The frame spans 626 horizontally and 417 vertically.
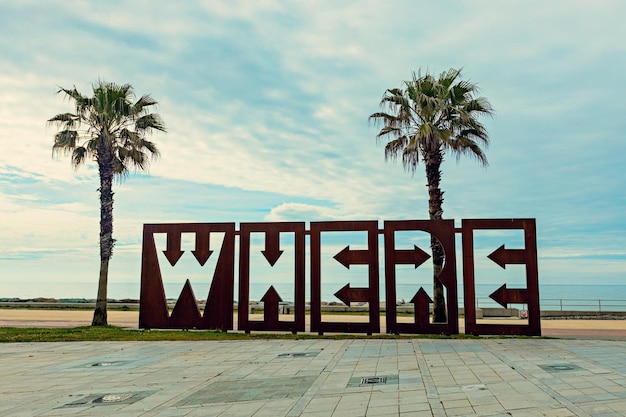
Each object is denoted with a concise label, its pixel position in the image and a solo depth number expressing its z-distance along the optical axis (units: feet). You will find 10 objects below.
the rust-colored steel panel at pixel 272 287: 52.90
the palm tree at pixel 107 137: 65.51
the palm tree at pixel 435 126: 58.80
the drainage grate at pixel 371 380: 26.30
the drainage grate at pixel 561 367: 28.91
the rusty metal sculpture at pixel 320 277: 49.52
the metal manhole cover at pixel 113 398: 24.43
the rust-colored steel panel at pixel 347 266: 50.83
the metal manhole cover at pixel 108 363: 34.95
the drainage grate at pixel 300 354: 37.08
